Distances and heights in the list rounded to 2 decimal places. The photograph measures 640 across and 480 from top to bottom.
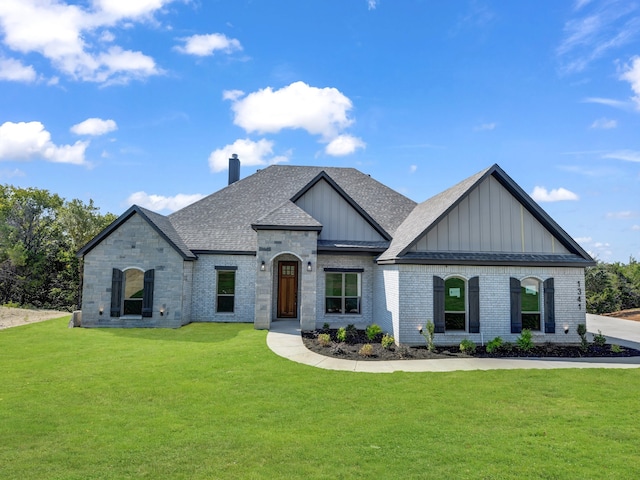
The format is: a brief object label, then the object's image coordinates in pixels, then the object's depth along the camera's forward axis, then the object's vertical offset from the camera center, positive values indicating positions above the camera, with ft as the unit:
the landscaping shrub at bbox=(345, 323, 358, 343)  45.40 -7.73
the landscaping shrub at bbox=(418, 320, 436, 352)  40.86 -6.83
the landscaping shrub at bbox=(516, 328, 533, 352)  41.29 -7.42
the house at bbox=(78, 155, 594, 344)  44.32 +1.40
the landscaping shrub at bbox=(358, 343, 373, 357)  37.91 -7.93
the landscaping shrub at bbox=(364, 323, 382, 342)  44.75 -7.02
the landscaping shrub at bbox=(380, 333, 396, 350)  41.04 -7.59
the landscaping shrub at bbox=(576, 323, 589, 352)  42.01 -6.94
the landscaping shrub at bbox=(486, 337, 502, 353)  40.22 -7.62
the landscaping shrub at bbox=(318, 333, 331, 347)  41.71 -7.61
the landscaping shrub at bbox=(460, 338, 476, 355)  40.10 -7.84
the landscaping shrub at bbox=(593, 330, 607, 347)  43.65 -7.62
